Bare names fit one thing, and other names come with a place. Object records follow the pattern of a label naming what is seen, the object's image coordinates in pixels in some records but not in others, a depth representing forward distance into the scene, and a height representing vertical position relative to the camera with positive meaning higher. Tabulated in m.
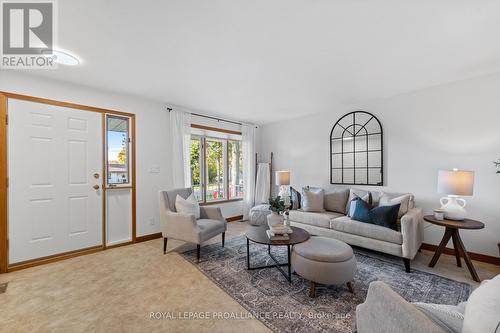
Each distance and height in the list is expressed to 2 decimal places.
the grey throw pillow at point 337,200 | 3.58 -0.61
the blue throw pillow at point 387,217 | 2.66 -0.66
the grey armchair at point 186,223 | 2.80 -0.82
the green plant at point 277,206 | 2.43 -0.47
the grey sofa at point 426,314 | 0.76 -0.66
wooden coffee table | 2.22 -0.82
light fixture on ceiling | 2.15 +1.16
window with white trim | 4.45 +0.00
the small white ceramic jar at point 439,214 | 2.56 -0.61
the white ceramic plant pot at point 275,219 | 2.45 -0.63
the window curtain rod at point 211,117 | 4.11 +1.04
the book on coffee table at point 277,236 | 2.33 -0.80
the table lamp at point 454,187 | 2.42 -0.26
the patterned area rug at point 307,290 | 1.69 -1.23
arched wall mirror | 3.60 +0.27
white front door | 2.57 -0.16
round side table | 2.30 -0.85
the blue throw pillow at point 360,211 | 2.85 -0.63
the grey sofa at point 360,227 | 2.47 -0.85
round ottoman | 1.92 -0.92
